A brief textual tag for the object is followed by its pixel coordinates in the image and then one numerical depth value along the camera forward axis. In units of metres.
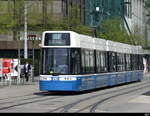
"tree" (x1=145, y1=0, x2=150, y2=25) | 107.88
